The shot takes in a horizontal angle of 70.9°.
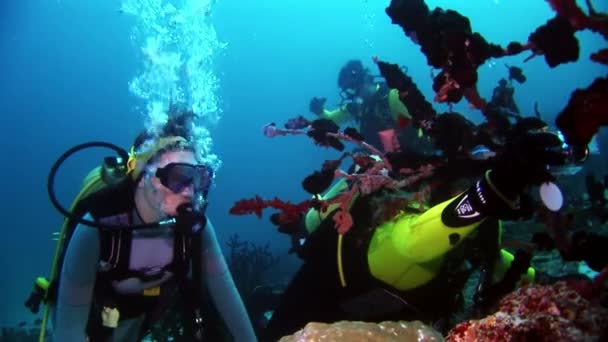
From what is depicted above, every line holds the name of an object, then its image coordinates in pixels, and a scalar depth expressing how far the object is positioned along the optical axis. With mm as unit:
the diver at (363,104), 1920
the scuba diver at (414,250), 462
